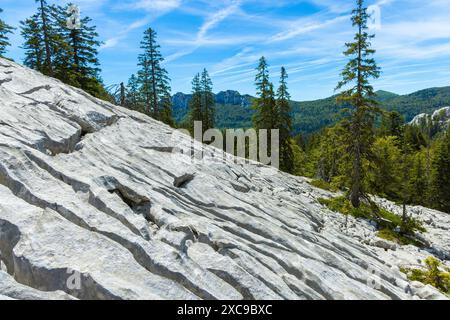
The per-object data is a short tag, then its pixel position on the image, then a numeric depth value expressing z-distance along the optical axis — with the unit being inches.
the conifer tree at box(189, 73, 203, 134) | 1951.3
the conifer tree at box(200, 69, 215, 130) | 1964.8
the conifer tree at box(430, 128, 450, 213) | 1987.0
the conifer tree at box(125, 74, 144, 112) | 1195.1
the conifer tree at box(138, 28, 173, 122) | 1539.1
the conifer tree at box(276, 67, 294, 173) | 1519.4
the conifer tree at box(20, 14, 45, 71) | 1119.0
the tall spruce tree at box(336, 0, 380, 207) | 888.9
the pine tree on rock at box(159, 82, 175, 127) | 1589.1
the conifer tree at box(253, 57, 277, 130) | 1512.1
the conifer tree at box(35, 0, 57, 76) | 1090.7
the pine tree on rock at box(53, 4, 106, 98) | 1143.6
